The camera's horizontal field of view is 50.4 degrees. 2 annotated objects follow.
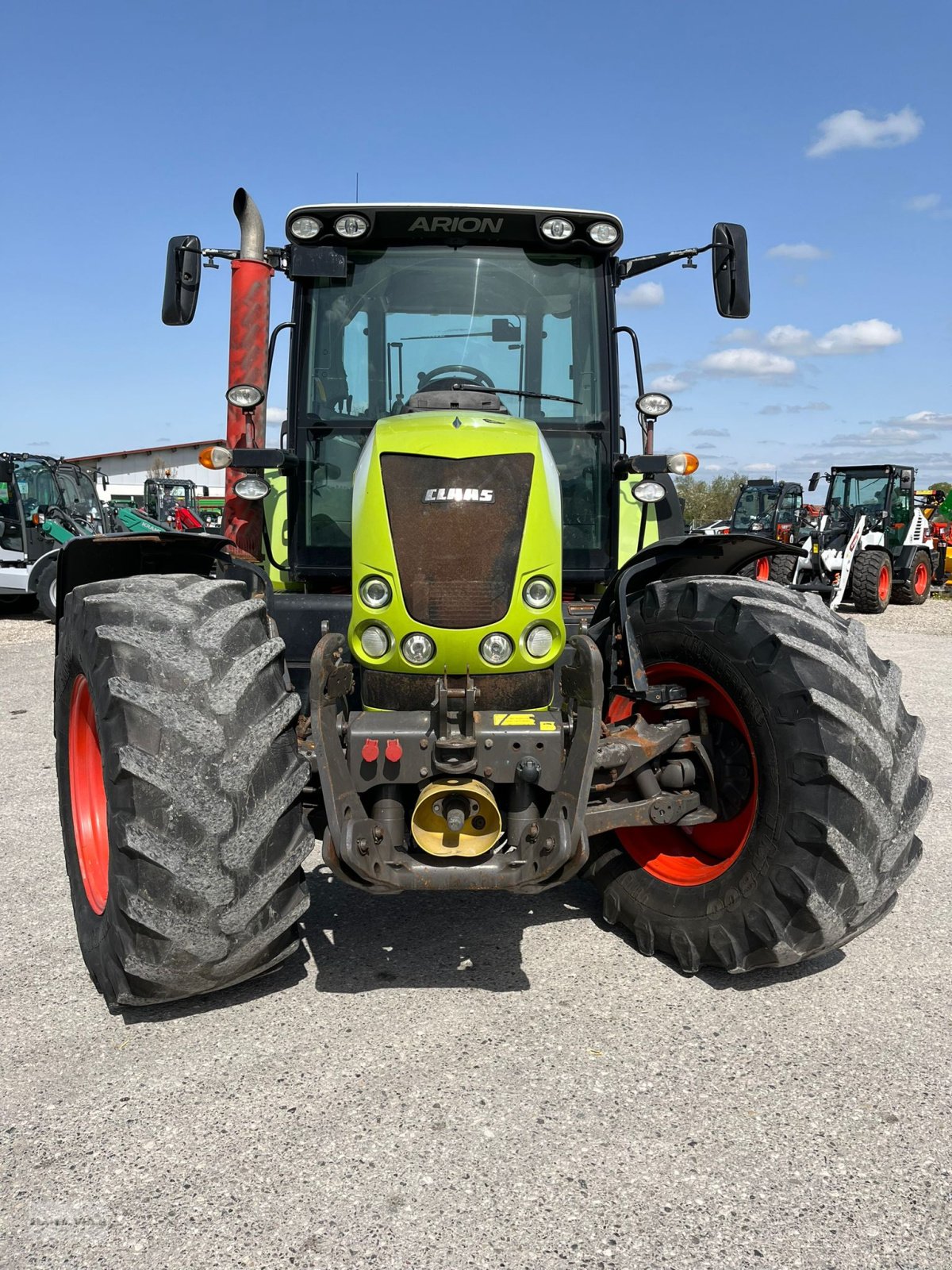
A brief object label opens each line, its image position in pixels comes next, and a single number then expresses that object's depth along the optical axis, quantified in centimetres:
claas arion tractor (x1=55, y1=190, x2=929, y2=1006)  264
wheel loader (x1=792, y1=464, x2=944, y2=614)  1620
